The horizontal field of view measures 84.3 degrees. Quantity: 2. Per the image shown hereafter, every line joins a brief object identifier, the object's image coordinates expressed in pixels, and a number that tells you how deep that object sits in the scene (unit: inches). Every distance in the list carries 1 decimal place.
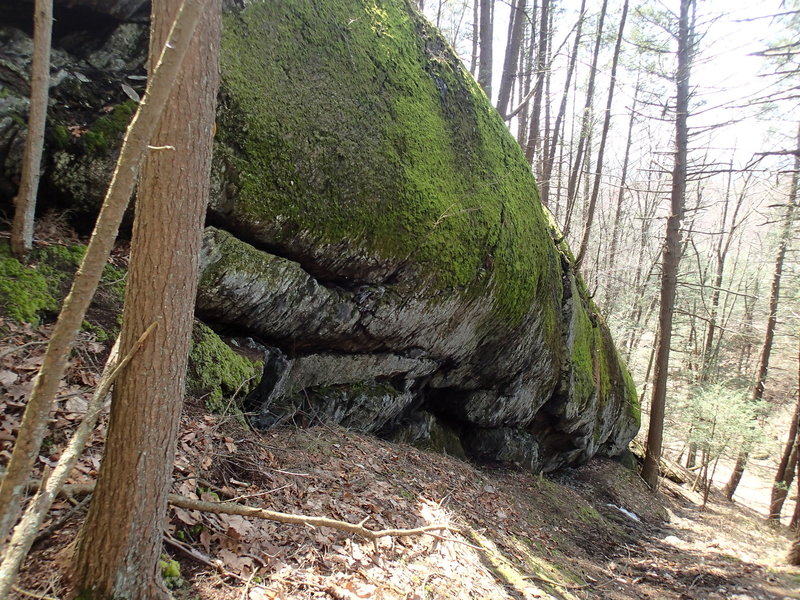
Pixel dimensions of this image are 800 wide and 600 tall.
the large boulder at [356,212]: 164.1
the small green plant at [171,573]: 97.0
